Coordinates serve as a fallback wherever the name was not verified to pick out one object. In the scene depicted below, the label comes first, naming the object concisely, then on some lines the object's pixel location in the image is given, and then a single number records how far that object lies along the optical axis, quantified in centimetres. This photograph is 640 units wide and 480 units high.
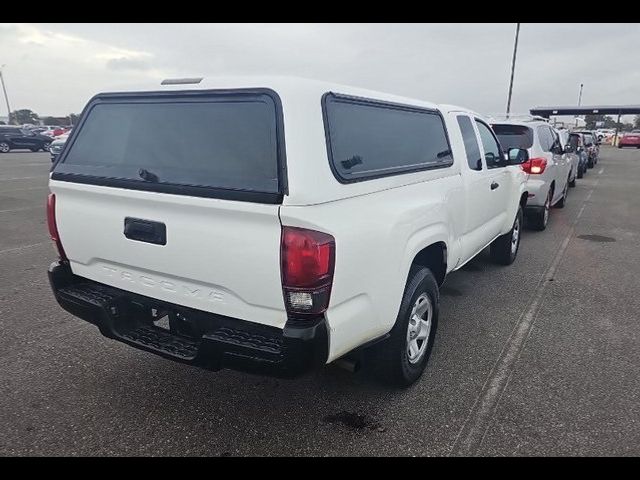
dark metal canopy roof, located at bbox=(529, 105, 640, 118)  4109
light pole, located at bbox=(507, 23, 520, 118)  2596
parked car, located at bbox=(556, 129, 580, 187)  924
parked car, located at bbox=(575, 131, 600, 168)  1979
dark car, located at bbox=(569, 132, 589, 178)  1401
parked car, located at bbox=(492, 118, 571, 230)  721
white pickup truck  217
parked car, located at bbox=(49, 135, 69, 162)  1836
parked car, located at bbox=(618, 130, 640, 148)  3984
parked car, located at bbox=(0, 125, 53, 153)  2653
